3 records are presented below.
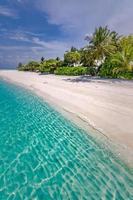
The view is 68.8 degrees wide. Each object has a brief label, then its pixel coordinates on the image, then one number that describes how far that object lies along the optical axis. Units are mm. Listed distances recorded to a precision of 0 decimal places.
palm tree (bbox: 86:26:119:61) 16800
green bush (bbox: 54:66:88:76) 20815
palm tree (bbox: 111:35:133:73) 14942
